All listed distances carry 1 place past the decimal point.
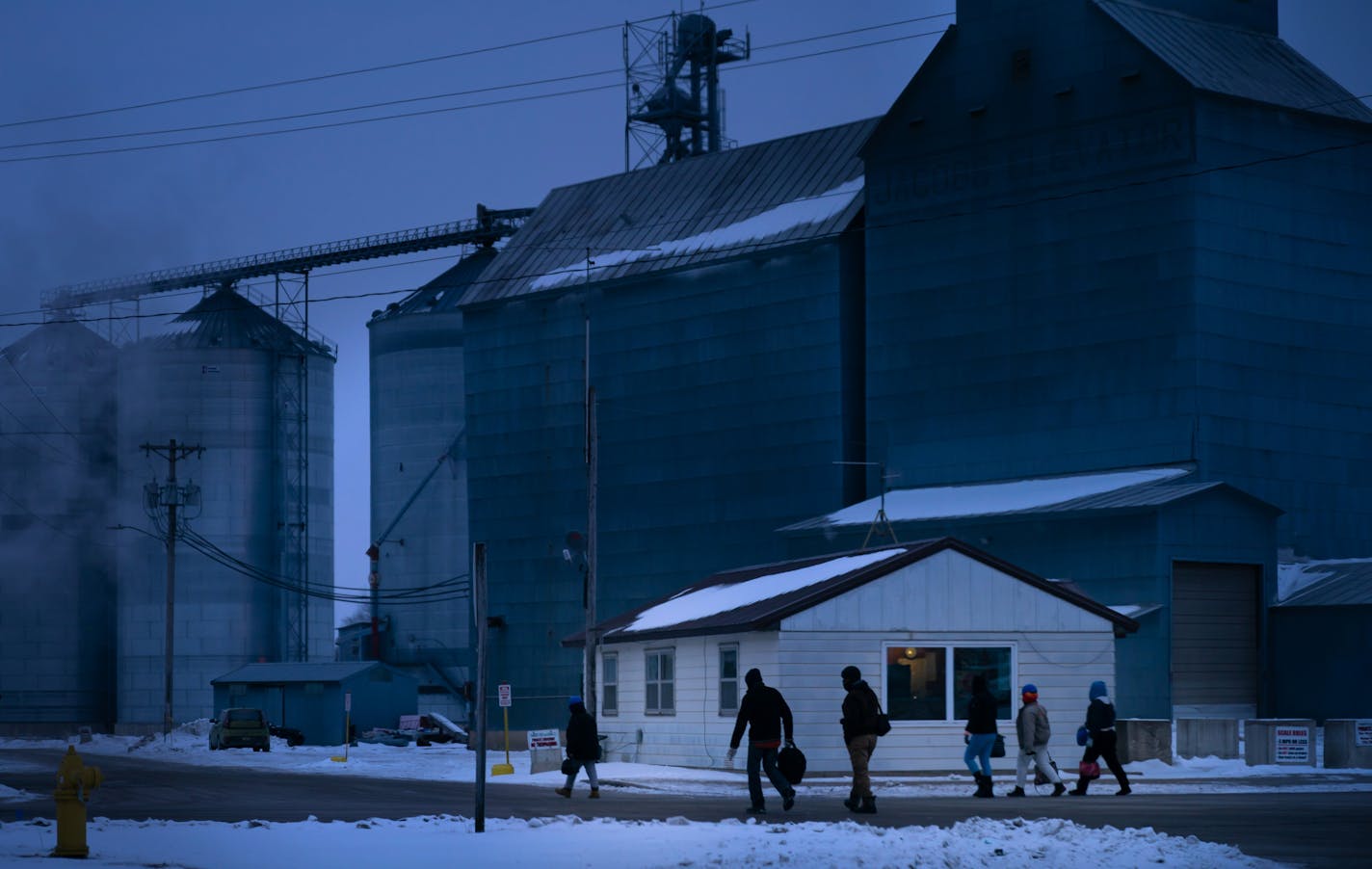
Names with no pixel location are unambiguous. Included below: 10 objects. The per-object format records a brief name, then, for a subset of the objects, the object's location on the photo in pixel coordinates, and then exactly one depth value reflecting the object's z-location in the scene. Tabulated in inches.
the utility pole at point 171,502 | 2896.2
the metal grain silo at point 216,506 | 3646.7
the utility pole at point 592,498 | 1866.4
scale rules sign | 1615.4
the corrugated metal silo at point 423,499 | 3511.3
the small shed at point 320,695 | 3161.9
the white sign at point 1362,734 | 1616.6
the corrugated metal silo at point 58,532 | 3567.9
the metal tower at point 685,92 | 3459.6
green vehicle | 2696.9
